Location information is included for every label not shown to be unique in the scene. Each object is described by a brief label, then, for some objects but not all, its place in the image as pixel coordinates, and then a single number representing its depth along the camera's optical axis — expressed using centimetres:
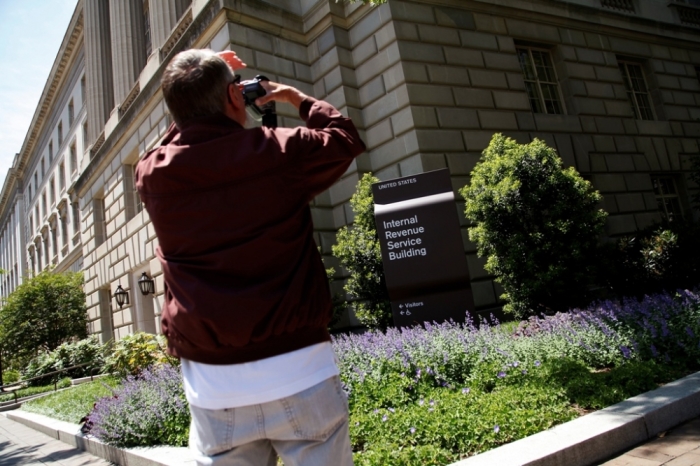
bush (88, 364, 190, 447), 605
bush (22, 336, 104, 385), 1976
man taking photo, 154
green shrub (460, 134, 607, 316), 908
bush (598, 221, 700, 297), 1034
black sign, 821
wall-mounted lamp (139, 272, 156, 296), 1642
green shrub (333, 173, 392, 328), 1036
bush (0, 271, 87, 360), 2558
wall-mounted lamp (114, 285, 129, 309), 1852
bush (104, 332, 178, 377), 1023
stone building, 1258
